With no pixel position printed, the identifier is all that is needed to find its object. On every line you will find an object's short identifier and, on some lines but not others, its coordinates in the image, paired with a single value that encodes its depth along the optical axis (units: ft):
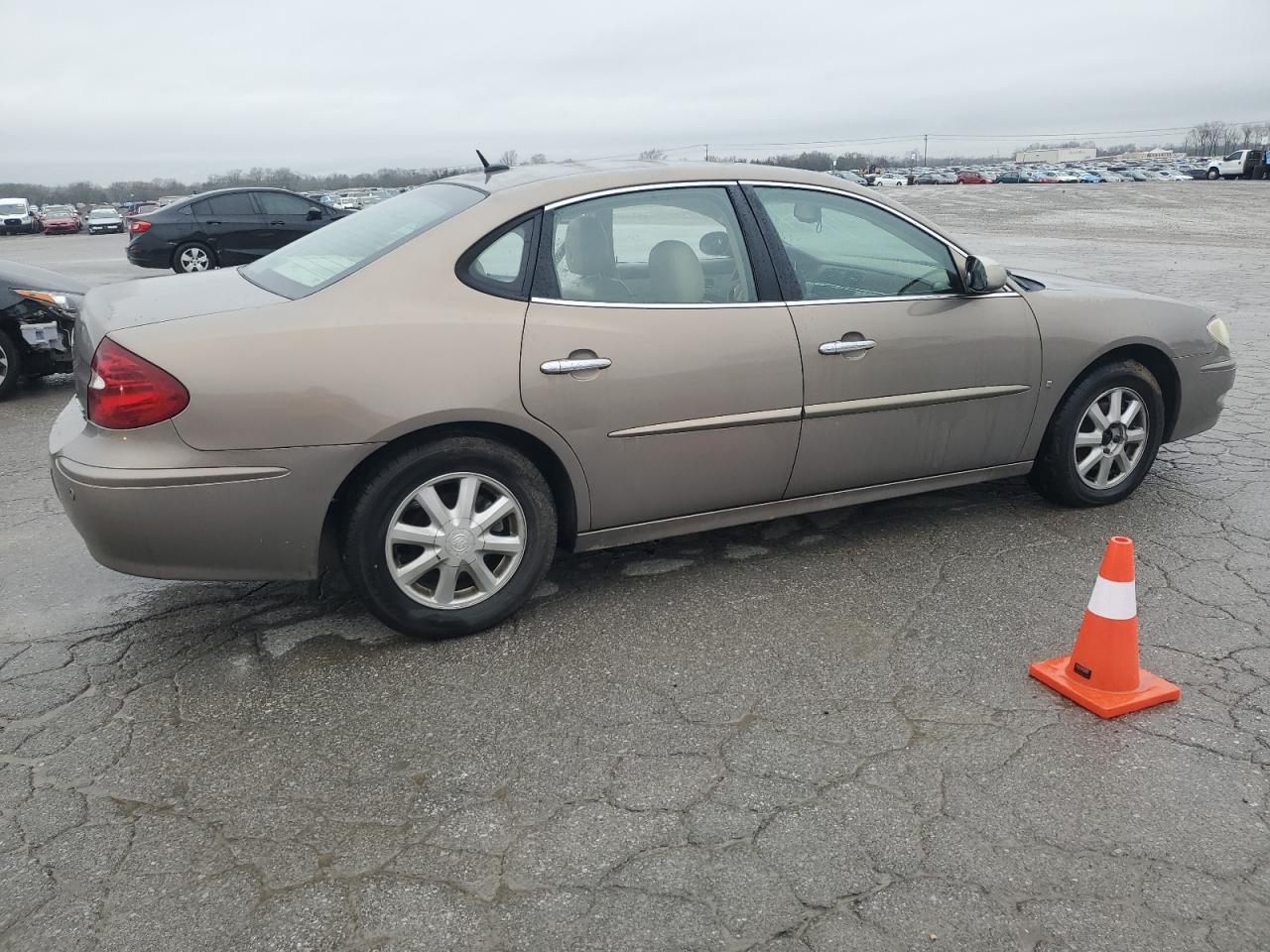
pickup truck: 148.36
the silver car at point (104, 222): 130.21
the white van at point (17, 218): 140.15
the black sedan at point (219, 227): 51.85
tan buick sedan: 10.57
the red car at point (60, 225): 139.54
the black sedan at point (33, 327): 24.58
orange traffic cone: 10.41
